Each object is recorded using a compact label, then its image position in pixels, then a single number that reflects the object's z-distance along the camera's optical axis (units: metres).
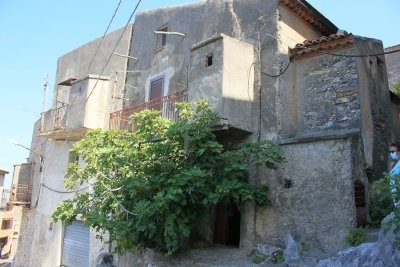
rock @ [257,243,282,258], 7.31
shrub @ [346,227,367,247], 6.23
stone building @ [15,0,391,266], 7.15
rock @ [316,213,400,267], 4.54
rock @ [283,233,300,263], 6.53
